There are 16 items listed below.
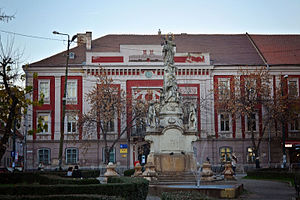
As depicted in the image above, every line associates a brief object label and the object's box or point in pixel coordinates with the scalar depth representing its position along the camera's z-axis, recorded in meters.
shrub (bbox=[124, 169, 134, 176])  31.73
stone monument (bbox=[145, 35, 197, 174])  24.06
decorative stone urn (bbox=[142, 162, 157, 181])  21.83
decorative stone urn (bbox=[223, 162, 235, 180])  25.36
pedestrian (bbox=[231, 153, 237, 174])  38.40
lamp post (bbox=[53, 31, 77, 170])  30.97
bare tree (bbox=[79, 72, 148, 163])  44.31
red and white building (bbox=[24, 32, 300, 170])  48.53
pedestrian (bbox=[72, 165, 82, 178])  25.70
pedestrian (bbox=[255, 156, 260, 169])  43.59
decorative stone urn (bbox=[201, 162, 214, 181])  22.13
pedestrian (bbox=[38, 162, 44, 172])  42.64
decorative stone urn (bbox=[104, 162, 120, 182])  25.87
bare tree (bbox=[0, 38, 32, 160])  19.14
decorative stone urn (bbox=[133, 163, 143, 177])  25.07
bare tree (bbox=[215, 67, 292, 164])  44.97
